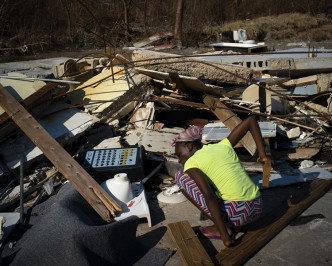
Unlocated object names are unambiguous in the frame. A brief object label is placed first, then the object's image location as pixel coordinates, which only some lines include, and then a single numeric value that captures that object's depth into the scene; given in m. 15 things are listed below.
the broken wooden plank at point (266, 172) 3.17
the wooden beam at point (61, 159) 3.23
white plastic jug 3.45
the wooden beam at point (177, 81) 5.29
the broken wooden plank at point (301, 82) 6.16
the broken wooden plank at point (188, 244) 2.80
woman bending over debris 2.90
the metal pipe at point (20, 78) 4.64
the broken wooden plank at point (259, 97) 5.30
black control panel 3.79
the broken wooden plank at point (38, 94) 4.36
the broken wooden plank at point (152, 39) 13.98
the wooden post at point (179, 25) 13.73
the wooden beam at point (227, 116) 4.27
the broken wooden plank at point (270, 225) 2.87
